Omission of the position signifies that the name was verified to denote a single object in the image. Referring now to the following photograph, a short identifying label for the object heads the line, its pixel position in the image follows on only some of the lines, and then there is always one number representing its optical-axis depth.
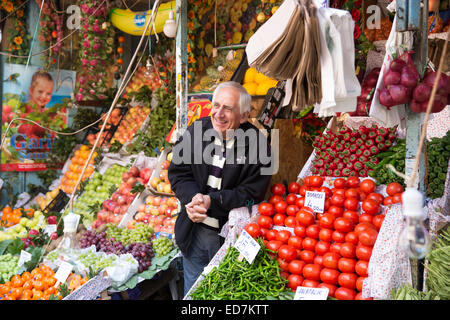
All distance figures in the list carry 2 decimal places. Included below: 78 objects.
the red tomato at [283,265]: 2.30
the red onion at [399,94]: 1.79
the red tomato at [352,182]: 2.66
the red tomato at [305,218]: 2.40
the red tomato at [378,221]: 2.18
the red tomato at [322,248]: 2.24
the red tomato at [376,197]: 2.40
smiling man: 2.67
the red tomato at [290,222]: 2.55
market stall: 1.87
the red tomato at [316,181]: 2.72
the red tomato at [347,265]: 2.07
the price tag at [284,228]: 2.54
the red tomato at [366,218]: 2.27
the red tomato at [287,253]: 2.32
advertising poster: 5.55
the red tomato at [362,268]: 1.99
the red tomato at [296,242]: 2.38
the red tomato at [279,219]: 2.62
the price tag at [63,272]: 3.08
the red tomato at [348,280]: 2.03
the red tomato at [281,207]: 2.66
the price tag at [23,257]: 3.57
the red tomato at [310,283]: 2.12
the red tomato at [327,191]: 2.57
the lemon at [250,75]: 4.27
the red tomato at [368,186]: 2.51
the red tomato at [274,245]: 2.40
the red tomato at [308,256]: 2.28
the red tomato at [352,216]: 2.33
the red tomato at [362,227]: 2.15
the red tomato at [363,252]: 2.04
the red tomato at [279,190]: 2.84
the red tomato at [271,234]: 2.51
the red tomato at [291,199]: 2.69
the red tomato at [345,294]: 1.99
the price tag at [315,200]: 2.50
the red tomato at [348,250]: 2.11
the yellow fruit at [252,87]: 4.14
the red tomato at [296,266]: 2.25
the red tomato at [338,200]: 2.45
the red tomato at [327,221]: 2.32
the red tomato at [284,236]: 2.45
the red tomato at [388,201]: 2.28
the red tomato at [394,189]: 2.35
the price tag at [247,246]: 2.25
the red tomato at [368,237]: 2.07
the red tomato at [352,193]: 2.46
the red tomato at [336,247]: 2.19
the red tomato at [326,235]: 2.28
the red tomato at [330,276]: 2.09
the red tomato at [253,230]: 2.51
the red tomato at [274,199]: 2.75
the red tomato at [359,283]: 1.97
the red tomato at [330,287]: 2.05
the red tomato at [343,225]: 2.25
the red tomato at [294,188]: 2.83
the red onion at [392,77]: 1.80
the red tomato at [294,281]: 2.20
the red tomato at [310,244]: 2.32
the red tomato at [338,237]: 2.24
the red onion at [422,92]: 1.75
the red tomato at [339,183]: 2.64
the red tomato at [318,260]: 2.21
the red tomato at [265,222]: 2.61
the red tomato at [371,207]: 2.30
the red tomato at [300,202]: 2.62
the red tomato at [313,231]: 2.34
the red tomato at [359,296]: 1.95
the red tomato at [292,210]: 2.61
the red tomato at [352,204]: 2.41
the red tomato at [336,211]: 2.40
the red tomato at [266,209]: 2.66
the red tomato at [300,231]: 2.39
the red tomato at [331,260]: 2.13
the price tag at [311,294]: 1.97
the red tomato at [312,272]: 2.15
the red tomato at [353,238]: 2.17
